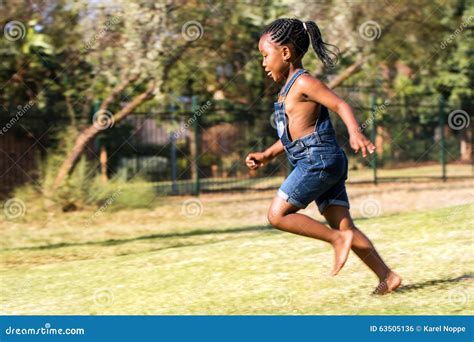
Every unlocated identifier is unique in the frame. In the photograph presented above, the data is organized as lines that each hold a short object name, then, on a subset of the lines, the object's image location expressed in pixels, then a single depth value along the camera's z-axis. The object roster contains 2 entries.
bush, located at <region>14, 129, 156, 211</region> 12.95
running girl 4.61
